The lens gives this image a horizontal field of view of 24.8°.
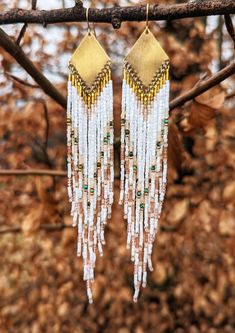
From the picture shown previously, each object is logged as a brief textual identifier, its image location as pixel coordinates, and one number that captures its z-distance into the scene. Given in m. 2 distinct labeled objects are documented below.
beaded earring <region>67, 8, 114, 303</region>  0.24
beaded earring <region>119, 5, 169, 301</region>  0.24
